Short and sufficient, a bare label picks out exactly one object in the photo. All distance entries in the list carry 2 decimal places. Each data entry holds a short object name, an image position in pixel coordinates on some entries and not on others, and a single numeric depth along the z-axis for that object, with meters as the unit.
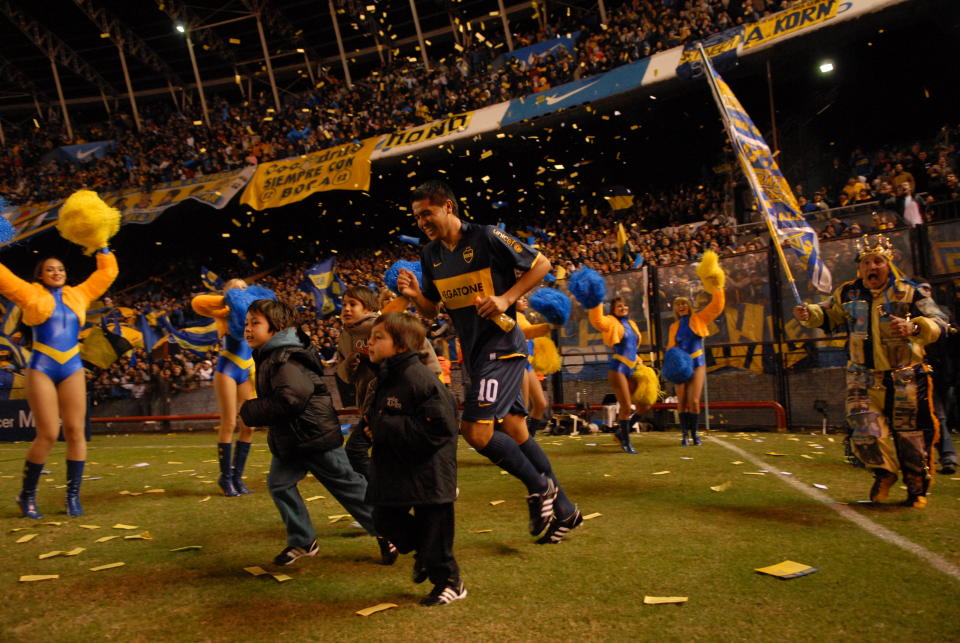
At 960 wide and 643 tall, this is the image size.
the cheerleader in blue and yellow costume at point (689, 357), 9.02
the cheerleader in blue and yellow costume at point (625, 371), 8.93
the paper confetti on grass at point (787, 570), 3.32
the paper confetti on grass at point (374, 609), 3.01
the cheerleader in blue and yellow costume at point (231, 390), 6.40
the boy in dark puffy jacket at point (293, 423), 3.72
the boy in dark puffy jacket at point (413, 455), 3.05
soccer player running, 3.95
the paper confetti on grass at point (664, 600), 2.99
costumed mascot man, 4.80
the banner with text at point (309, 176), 21.52
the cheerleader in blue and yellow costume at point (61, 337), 5.28
